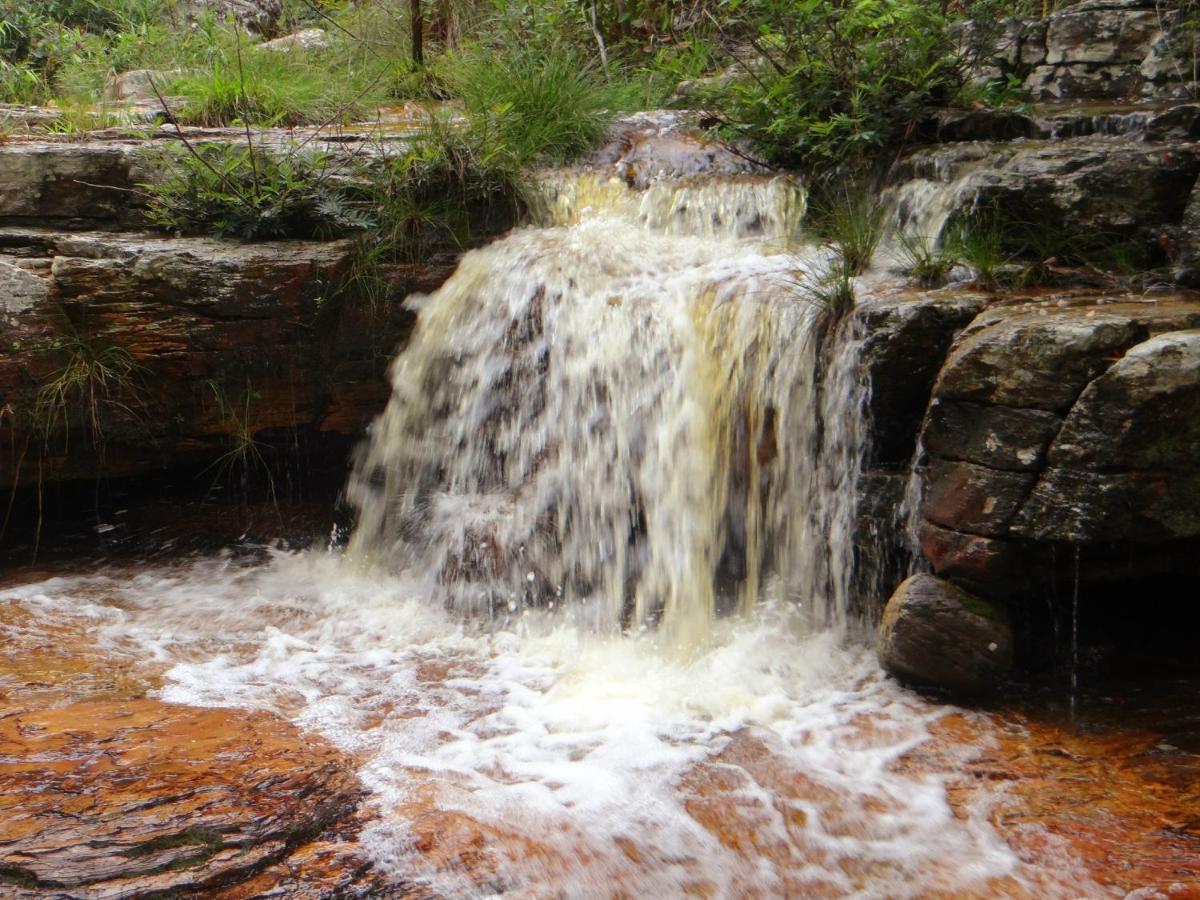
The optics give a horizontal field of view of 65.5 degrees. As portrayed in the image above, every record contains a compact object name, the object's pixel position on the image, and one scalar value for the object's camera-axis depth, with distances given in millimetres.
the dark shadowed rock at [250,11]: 10023
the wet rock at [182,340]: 4773
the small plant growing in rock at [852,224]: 4512
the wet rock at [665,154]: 5887
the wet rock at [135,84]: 7277
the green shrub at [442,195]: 5352
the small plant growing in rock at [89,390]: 4754
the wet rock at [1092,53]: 5426
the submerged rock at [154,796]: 2318
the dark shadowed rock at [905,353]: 3719
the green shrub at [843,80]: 5309
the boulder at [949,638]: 3418
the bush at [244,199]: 5141
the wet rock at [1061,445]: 3139
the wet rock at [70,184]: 5074
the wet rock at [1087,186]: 4082
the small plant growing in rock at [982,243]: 4062
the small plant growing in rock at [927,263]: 4191
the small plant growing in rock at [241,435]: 5109
